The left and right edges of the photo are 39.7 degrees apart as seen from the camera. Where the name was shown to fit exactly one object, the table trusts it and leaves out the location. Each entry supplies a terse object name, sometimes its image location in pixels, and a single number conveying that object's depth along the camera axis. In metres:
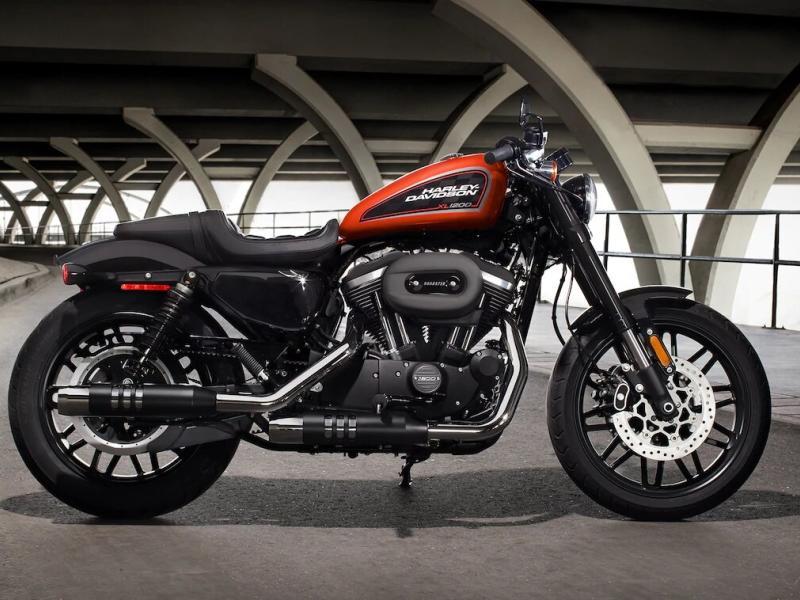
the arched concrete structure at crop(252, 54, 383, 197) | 20.50
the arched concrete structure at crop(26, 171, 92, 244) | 54.48
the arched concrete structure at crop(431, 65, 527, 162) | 22.44
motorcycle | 3.88
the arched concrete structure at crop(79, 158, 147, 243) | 46.84
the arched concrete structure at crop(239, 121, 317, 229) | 31.70
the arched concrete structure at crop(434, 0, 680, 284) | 13.81
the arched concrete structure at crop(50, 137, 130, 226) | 38.84
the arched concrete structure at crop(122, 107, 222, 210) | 29.18
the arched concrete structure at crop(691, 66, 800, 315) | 16.56
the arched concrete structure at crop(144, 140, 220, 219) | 47.75
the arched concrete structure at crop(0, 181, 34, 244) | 64.69
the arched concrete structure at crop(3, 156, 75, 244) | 49.69
